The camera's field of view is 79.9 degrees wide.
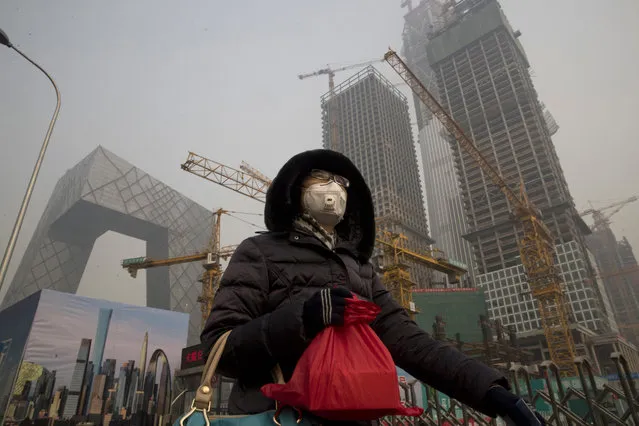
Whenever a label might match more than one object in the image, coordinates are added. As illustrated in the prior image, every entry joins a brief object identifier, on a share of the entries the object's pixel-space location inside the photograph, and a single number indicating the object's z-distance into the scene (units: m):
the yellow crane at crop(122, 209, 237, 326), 33.53
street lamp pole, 7.60
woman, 1.24
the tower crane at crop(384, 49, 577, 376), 33.56
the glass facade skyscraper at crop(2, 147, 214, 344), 52.75
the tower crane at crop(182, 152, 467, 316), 32.09
